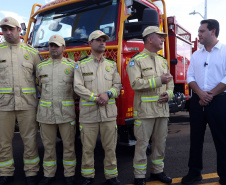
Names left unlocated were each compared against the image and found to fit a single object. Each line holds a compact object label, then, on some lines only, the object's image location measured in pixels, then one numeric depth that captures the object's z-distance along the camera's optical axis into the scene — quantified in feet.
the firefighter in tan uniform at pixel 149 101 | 9.54
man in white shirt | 9.24
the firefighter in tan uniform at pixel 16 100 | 9.71
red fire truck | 10.91
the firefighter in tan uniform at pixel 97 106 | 9.46
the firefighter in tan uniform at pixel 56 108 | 9.66
